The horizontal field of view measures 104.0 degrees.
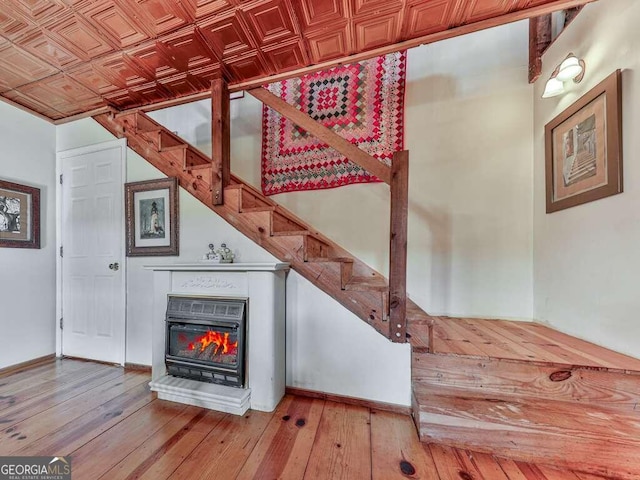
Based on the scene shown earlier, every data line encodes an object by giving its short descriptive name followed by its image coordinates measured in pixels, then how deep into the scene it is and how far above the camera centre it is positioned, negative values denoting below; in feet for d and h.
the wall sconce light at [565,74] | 5.44 +3.65
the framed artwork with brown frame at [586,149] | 4.74 +1.96
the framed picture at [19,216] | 7.68 +0.76
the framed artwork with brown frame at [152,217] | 7.42 +0.68
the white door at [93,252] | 8.14 -0.43
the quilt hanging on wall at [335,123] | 8.01 +3.93
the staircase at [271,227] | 5.60 +0.34
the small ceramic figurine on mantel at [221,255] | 6.44 -0.41
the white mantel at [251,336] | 5.69 -2.26
